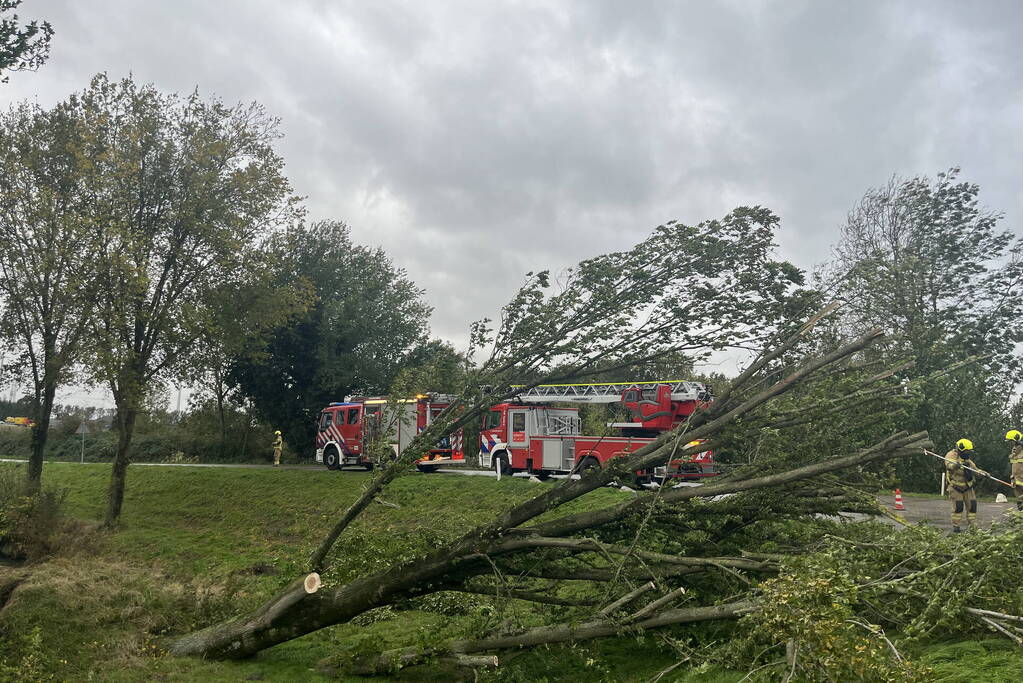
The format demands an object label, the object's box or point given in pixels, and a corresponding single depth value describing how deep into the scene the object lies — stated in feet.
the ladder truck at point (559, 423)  51.29
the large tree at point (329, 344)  93.66
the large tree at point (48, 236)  51.11
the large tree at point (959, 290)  63.10
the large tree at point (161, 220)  52.75
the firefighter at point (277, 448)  87.71
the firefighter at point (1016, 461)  35.60
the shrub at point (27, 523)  44.78
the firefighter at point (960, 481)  34.78
